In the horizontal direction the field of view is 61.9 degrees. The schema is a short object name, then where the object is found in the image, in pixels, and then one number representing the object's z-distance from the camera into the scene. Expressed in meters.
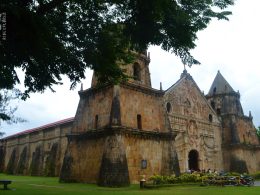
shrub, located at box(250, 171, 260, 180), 19.87
